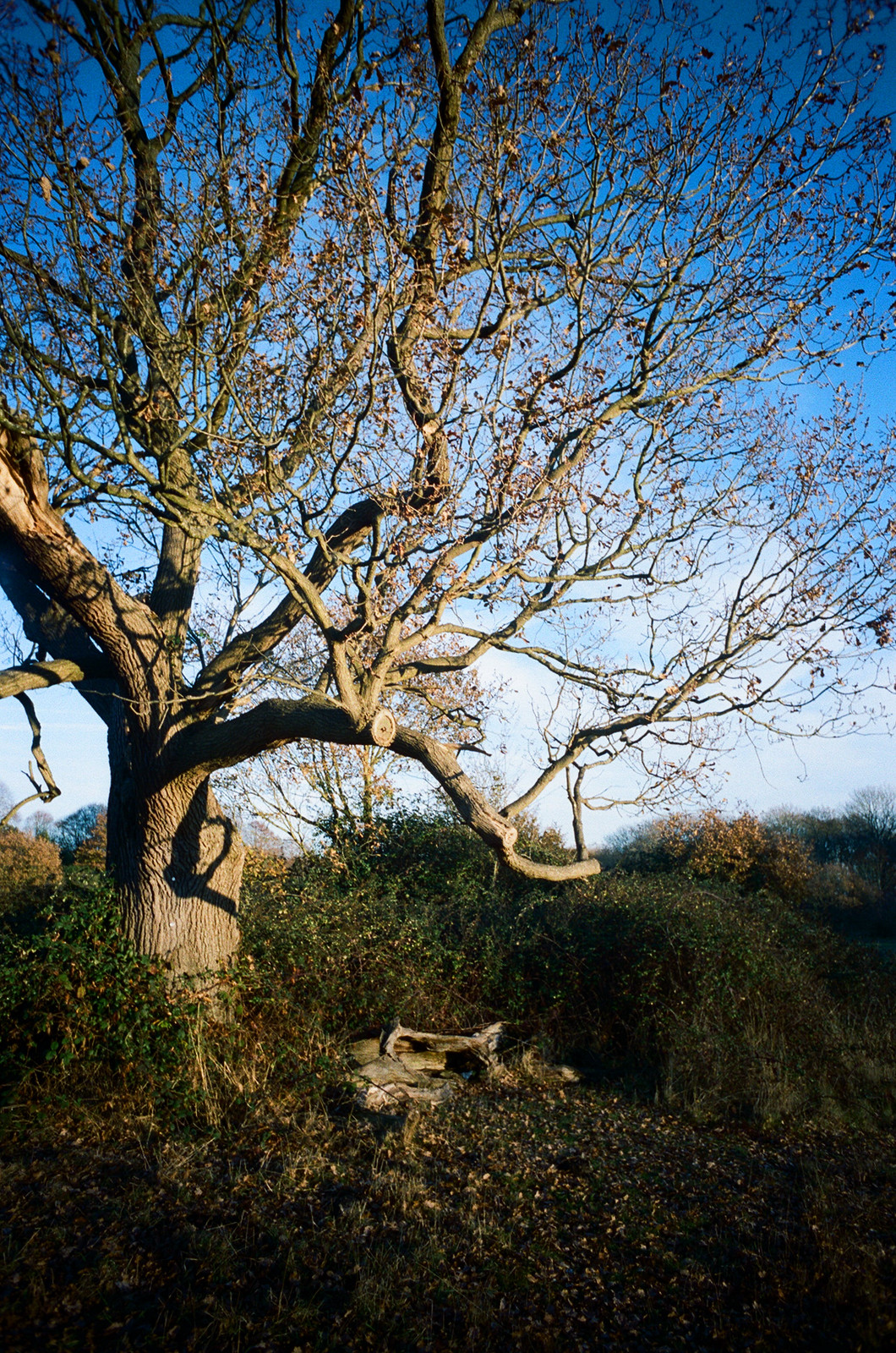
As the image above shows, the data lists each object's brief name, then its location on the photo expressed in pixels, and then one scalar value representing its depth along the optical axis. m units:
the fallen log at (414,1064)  6.46
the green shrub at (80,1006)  6.16
